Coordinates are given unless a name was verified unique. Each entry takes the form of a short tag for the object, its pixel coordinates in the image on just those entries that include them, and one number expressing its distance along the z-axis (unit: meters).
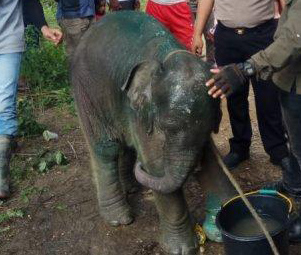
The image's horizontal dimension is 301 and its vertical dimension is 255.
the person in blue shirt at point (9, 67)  4.37
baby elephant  2.74
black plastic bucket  2.81
